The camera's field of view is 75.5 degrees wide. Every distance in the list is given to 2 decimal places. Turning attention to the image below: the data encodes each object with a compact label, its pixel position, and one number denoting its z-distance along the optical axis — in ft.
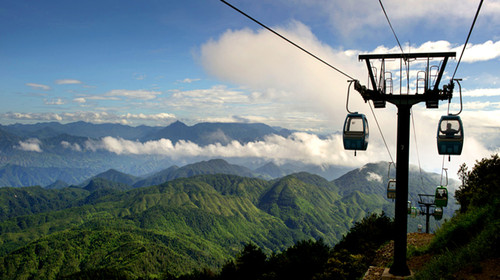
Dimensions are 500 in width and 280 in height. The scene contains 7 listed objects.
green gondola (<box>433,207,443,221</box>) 107.57
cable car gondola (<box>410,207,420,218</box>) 114.62
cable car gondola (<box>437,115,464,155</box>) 58.54
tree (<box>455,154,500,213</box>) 69.51
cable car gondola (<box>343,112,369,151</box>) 58.49
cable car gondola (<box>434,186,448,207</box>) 93.30
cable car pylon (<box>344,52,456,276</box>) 57.04
